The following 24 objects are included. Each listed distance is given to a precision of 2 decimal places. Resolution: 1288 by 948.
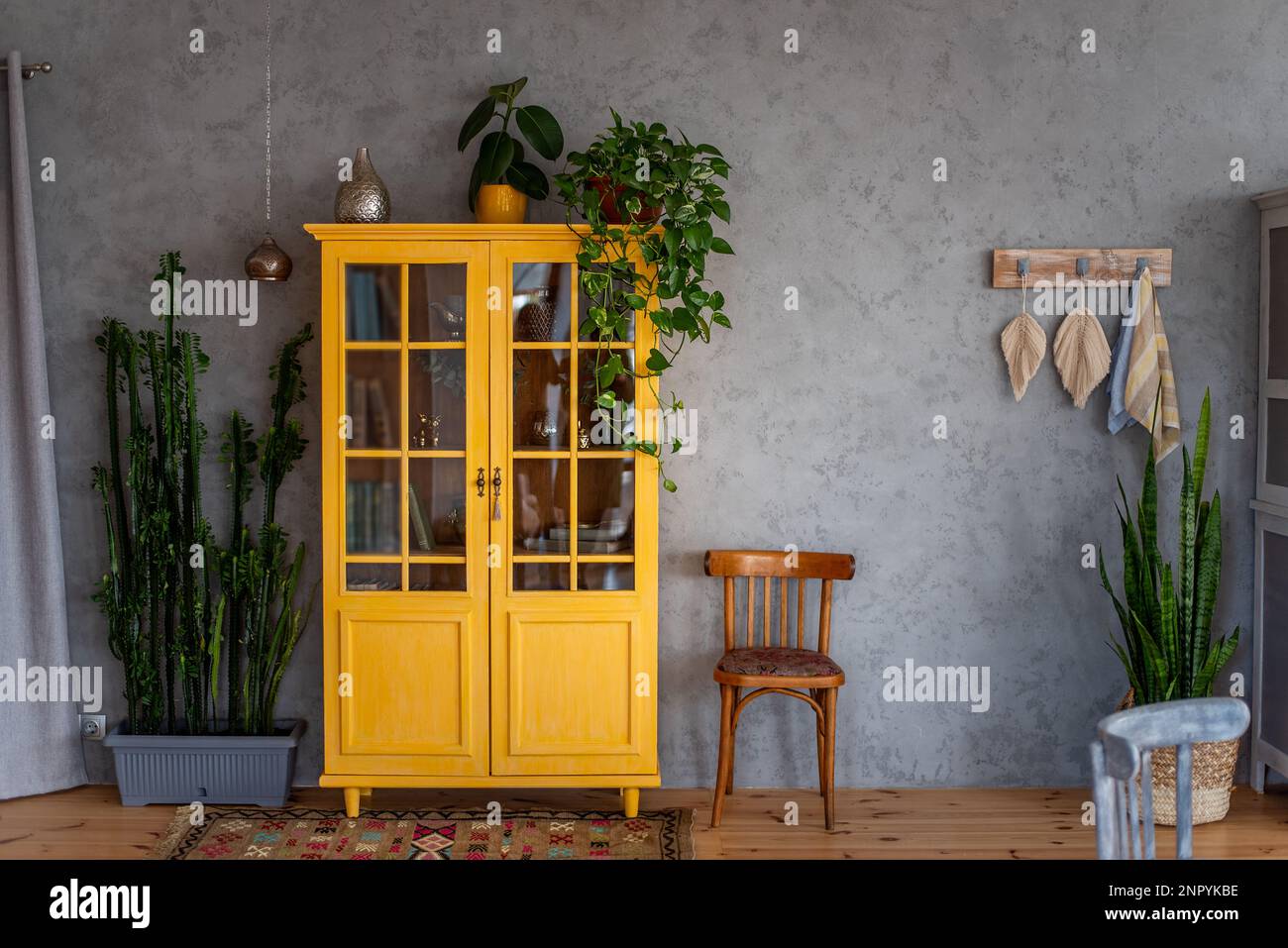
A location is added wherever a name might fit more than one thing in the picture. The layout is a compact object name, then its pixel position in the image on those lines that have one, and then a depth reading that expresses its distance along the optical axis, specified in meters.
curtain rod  3.73
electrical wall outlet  3.86
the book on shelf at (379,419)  3.49
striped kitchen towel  3.75
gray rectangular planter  3.64
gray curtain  3.73
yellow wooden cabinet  3.48
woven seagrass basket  3.53
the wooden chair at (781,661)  3.43
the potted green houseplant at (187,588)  3.67
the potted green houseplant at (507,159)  3.54
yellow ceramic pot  3.53
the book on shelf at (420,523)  3.50
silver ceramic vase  3.50
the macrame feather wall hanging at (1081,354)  3.79
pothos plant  3.39
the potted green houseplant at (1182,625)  3.55
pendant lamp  3.64
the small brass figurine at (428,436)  3.50
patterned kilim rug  3.31
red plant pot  3.44
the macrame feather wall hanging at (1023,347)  3.80
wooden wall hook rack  3.80
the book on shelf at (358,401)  3.49
